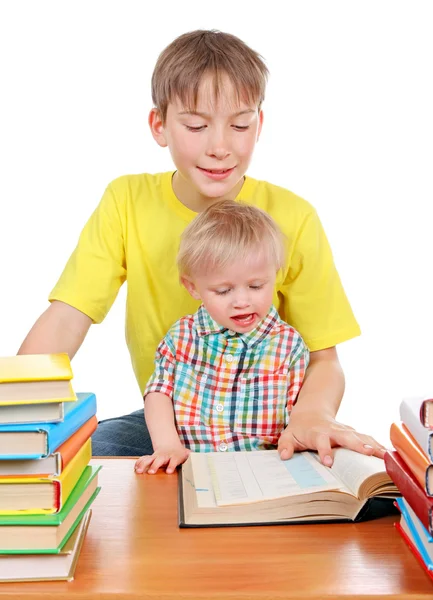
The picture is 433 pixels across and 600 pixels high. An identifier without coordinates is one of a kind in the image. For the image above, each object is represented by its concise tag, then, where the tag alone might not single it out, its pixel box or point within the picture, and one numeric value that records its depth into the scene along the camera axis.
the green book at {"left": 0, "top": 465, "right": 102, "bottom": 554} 0.90
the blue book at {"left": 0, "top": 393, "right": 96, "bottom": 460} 0.89
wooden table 0.88
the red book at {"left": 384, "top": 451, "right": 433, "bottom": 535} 0.89
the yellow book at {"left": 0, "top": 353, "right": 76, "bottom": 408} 0.89
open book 1.08
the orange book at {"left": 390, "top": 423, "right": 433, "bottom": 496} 0.88
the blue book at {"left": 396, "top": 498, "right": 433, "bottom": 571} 0.92
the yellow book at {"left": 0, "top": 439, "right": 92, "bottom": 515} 0.90
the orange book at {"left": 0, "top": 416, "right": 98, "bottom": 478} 0.91
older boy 1.66
